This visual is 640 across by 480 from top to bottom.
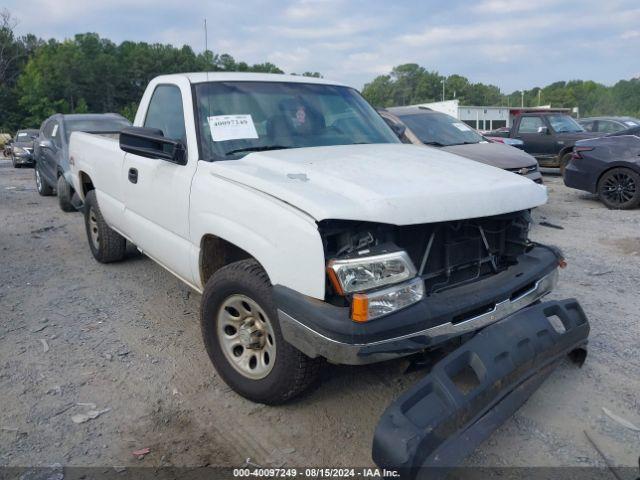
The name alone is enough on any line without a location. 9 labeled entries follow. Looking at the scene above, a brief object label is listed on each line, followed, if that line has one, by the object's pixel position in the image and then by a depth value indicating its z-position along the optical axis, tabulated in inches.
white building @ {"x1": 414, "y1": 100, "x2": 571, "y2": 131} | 2359.7
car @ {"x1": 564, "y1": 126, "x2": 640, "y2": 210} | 339.3
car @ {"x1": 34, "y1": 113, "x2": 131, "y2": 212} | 363.6
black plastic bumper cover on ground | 86.4
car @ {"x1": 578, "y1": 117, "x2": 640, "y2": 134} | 551.0
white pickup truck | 96.4
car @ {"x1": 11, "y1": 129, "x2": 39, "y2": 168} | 807.7
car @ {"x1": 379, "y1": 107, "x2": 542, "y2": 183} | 292.0
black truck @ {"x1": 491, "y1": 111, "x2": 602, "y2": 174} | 519.2
